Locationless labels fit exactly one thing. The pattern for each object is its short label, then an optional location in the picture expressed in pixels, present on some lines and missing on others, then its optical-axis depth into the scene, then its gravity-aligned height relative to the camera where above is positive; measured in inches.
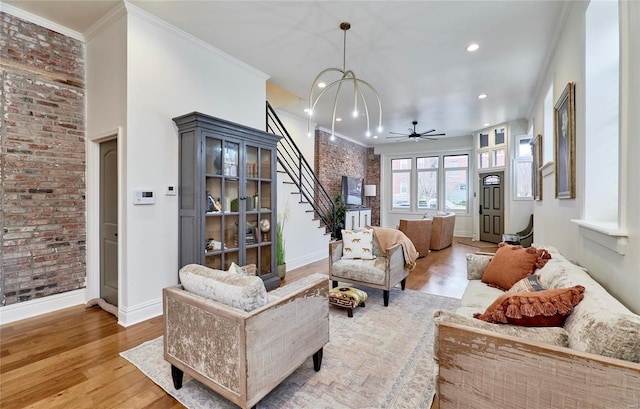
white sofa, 38.9 -23.8
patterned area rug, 69.9 -48.2
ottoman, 118.3 -40.6
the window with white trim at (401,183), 395.5 +27.9
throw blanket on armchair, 143.4 -19.7
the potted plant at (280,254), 170.6 -31.4
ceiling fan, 287.9 +78.7
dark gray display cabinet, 122.5 +4.0
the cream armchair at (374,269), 129.3 -31.2
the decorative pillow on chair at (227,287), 61.0 -19.1
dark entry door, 307.4 -3.9
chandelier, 117.0 +77.5
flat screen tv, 339.3 +15.3
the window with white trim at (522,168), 281.1 +34.5
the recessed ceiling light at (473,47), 141.1 +78.0
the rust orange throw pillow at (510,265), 93.0 -21.3
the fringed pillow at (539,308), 50.4 -19.0
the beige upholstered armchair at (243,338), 58.3 -31.0
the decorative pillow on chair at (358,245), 144.3 -21.5
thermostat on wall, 113.0 +2.5
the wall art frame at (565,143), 98.3 +22.4
